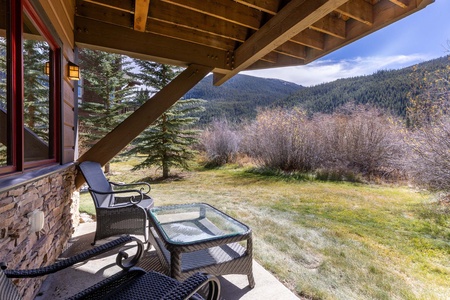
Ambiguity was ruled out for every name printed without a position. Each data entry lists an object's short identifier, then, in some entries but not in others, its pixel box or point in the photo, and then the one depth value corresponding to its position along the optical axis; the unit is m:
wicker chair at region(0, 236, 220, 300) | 1.01
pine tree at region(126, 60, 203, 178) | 8.65
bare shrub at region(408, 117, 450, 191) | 4.70
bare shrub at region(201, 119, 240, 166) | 10.80
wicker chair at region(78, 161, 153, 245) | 2.75
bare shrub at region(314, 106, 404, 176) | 7.54
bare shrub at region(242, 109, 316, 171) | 8.45
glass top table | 1.88
